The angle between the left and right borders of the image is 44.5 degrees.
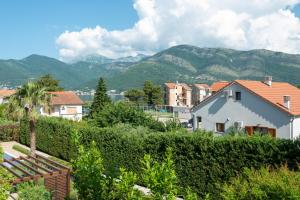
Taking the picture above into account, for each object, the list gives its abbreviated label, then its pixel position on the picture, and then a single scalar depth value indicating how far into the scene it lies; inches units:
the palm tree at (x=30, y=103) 1019.9
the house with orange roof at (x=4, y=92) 3129.9
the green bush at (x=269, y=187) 354.0
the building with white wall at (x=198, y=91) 4990.7
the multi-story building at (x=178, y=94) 4879.4
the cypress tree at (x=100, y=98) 2421.5
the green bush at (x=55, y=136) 1104.8
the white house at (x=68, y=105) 2345.0
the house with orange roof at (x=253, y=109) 1201.4
